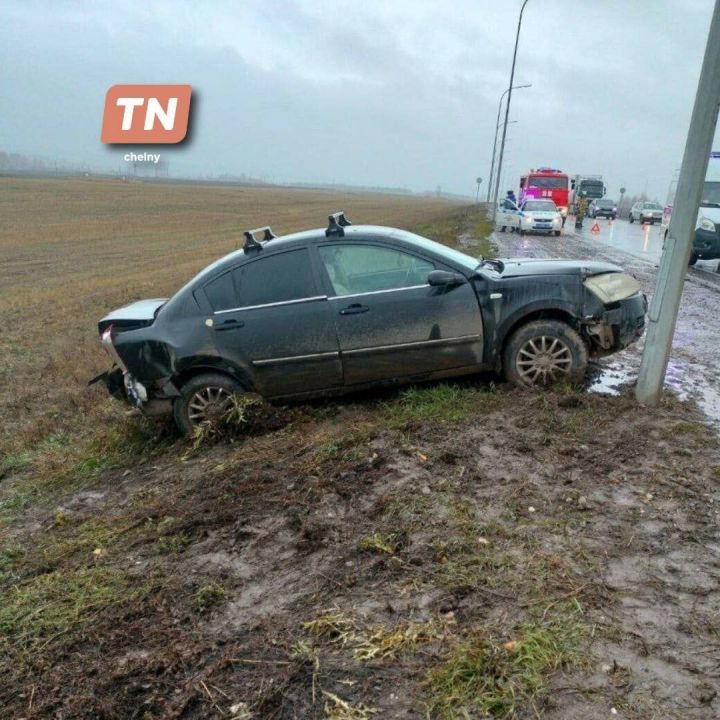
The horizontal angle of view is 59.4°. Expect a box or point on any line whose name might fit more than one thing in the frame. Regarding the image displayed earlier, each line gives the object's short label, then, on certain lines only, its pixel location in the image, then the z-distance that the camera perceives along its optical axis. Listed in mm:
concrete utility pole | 4523
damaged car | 5453
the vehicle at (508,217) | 24567
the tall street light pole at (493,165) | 45338
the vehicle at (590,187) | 46000
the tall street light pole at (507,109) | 30028
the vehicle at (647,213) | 38062
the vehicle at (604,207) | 44094
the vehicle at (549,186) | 33219
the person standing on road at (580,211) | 30906
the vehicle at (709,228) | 14344
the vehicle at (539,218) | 23281
